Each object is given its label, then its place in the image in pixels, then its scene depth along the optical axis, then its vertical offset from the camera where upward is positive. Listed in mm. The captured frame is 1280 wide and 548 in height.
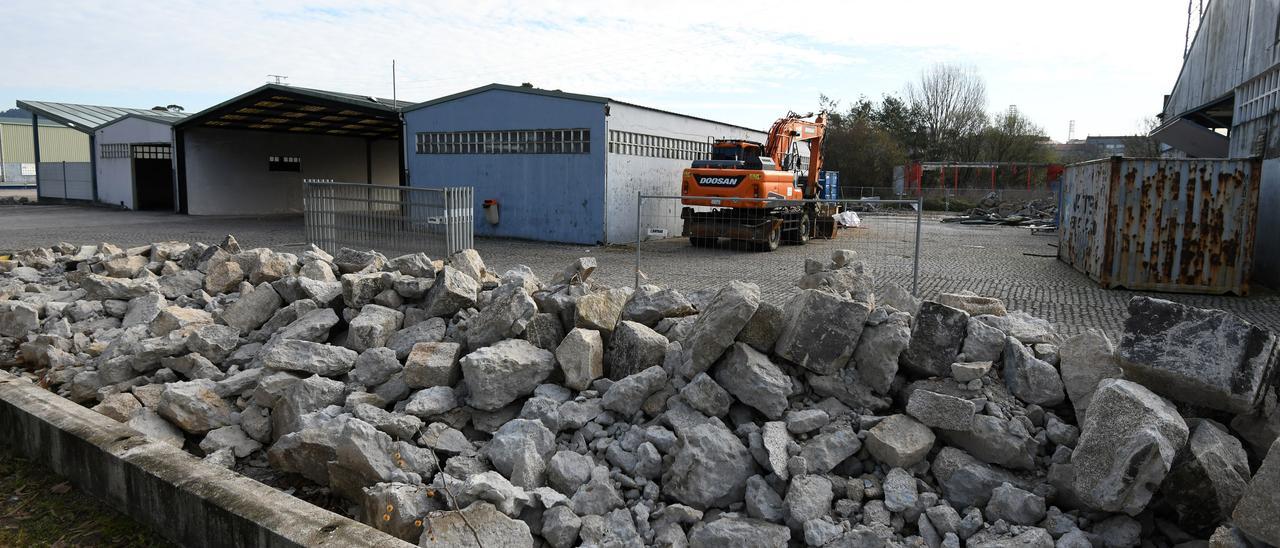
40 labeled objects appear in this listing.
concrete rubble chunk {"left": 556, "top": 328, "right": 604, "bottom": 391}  5449 -1145
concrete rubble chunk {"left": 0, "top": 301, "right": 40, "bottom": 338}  8195 -1418
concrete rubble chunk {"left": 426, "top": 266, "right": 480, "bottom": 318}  6656 -906
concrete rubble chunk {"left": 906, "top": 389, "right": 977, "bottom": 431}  4492 -1202
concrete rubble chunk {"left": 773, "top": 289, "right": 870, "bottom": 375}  5027 -880
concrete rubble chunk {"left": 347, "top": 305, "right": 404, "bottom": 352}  6395 -1143
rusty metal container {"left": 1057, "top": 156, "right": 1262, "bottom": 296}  11828 -423
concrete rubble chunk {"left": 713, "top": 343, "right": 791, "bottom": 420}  4816 -1131
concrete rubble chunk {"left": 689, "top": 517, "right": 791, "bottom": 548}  4102 -1717
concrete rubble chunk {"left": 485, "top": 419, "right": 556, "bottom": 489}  4602 -1521
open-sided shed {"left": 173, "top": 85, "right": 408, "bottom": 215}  25766 +1293
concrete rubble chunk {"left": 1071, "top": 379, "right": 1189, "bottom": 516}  3770 -1182
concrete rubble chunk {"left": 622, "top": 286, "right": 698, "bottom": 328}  6152 -899
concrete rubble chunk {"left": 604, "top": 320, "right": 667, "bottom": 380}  5520 -1100
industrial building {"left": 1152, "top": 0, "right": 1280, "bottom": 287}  13969 +2371
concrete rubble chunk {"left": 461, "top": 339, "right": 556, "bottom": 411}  5328 -1229
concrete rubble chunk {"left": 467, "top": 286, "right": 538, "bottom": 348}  5934 -971
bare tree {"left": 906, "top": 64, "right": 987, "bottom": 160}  53531 +4781
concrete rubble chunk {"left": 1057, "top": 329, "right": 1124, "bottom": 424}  4660 -986
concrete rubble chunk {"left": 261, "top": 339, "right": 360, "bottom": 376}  5992 -1287
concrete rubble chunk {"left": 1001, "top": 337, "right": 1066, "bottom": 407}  4750 -1081
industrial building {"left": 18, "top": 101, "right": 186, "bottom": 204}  34031 +590
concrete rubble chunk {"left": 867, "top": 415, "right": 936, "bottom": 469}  4406 -1343
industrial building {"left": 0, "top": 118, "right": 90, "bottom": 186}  57500 +1966
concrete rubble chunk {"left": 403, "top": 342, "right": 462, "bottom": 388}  5625 -1245
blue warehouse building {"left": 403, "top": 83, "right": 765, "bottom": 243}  19203 +704
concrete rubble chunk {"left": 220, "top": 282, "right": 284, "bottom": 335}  7352 -1154
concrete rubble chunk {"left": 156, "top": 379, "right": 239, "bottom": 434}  5797 -1622
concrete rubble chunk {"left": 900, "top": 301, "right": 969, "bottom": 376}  5012 -904
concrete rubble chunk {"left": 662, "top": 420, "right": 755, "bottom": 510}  4418 -1523
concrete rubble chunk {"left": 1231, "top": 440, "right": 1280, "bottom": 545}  3328 -1252
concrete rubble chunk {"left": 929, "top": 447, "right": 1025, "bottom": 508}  4238 -1481
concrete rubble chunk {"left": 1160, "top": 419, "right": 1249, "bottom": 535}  3760 -1311
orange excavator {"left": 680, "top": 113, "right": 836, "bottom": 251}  15070 -35
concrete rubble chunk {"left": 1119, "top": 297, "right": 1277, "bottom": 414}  4141 -813
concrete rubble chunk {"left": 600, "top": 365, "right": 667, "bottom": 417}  5094 -1260
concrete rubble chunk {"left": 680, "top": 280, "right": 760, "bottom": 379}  5059 -884
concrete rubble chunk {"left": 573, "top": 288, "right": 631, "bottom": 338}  5863 -903
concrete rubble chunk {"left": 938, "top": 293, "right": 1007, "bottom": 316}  6090 -842
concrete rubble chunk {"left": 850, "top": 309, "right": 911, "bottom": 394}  4957 -972
